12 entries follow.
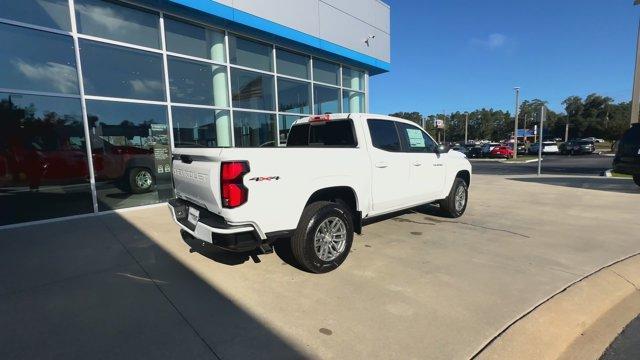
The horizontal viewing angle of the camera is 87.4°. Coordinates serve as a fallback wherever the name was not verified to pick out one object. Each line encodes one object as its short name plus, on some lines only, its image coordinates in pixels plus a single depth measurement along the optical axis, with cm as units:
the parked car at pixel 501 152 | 3312
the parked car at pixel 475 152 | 3578
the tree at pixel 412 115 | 11750
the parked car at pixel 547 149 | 3928
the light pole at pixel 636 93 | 1610
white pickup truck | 327
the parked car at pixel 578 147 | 3484
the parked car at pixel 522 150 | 4100
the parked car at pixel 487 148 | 3450
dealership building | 666
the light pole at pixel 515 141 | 3204
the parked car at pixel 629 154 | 949
